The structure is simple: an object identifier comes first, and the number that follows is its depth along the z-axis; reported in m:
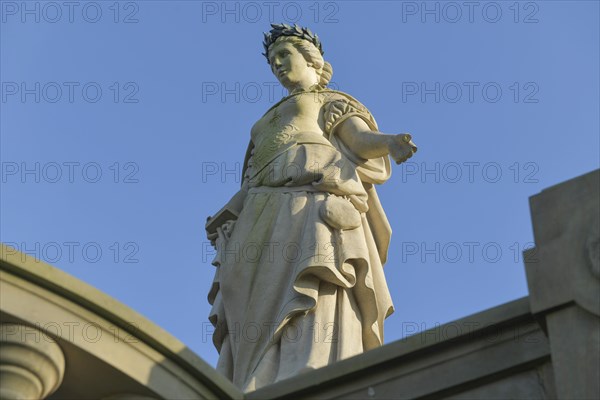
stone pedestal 12.69
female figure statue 20.50
